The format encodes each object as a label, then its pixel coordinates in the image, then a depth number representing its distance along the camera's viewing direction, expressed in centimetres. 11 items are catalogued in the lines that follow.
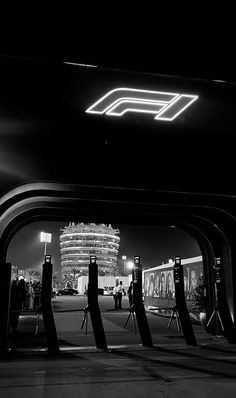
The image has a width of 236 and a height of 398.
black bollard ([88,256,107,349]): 881
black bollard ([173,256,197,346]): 911
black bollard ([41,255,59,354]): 846
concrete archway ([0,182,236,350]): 870
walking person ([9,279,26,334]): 1105
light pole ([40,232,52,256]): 3506
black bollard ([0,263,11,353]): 859
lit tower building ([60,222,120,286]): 12875
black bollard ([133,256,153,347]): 903
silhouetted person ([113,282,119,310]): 2215
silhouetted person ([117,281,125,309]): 2157
